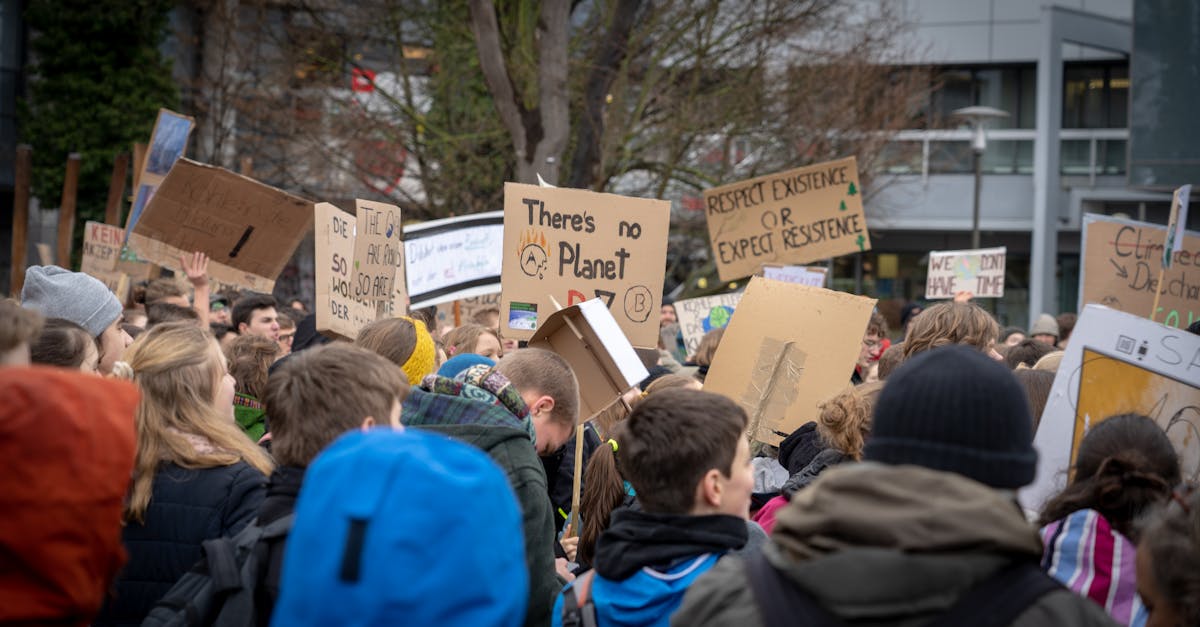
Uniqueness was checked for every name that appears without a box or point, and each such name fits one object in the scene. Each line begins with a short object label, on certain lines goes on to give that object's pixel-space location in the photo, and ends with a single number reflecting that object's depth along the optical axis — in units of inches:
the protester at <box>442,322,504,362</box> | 265.4
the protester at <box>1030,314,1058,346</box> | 481.4
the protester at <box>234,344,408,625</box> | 116.1
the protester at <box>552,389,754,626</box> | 110.6
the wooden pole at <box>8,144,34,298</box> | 545.0
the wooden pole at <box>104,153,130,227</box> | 544.1
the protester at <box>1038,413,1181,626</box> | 108.1
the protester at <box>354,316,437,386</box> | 194.2
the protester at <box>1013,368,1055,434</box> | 167.3
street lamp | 719.1
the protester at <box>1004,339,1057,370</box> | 263.6
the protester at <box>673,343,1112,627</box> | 74.8
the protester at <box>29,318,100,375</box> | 146.4
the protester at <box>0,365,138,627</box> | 87.9
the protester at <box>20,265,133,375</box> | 182.2
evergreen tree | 871.7
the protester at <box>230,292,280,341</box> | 315.6
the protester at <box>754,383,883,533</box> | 164.9
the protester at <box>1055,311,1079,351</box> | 415.7
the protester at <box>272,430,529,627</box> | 74.2
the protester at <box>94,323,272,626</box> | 128.0
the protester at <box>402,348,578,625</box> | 135.9
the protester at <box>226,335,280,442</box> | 210.7
